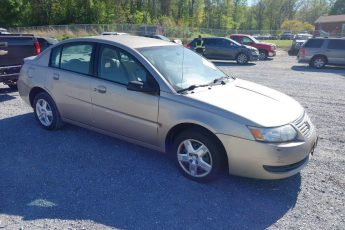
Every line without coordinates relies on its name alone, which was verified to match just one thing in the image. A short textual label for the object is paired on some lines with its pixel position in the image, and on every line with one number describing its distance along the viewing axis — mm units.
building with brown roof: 49125
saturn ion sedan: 3480
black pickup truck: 7570
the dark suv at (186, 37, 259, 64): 18328
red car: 21828
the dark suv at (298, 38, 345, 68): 16281
